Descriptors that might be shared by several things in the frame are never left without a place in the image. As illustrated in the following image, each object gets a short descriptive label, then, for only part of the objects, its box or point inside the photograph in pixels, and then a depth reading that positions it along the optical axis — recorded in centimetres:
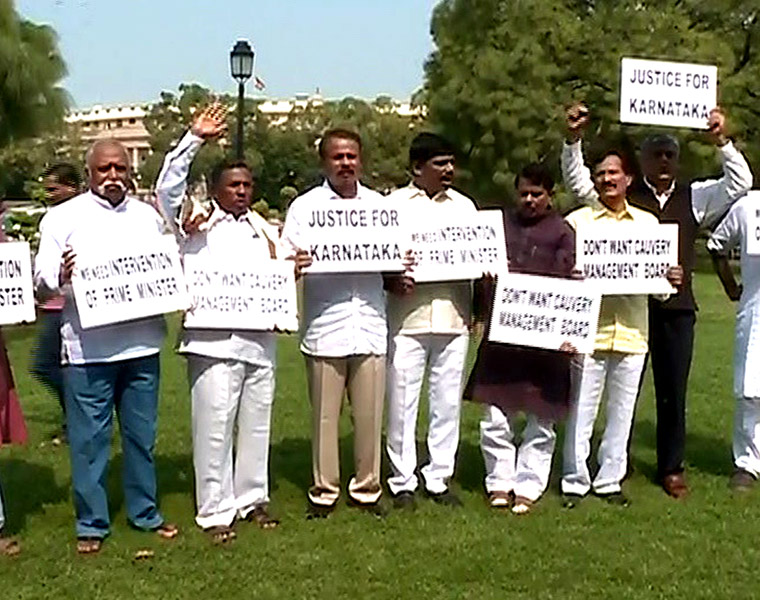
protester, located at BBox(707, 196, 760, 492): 795
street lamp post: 2170
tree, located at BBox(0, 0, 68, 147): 2136
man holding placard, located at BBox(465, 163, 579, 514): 727
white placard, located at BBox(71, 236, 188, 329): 634
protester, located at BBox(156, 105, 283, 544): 664
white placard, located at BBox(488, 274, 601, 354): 717
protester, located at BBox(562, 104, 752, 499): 768
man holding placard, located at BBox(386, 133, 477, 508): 727
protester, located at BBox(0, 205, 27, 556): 666
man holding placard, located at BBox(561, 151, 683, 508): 739
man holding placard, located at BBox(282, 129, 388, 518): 702
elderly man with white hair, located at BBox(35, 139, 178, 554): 640
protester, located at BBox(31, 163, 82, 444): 805
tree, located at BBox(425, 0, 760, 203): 3572
